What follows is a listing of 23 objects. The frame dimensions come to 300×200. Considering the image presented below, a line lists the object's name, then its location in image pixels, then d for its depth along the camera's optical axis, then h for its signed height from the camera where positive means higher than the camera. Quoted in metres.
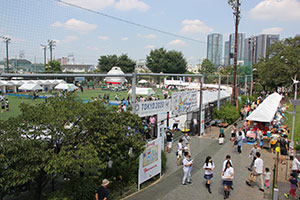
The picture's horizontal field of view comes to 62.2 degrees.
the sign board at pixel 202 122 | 18.58 -3.05
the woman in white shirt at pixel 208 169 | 9.45 -3.32
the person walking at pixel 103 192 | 6.84 -3.11
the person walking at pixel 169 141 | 14.67 -3.58
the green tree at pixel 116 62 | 68.56 +4.98
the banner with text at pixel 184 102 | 15.09 -1.35
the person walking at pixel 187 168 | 10.06 -3.53
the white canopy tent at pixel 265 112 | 16.43 -2.09
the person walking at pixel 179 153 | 12.48 -3.62
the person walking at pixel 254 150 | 11.69 -3.24
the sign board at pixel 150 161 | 9.66 -3.25
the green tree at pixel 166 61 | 71.81 +5.81
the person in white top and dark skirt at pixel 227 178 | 9.03 -3.48
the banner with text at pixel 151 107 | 11.14 -1.29
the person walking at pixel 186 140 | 14.12 -3.33
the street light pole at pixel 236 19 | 26.19 +6.70
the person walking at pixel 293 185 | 8.76 -3.60
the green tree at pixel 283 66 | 39.94 +2.75
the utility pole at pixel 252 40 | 39.22 +6.68
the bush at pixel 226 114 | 22.45 -2.96
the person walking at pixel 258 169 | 9.88 -3.46
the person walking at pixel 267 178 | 9.70 -3.77
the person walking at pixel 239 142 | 14.47 -3.51
